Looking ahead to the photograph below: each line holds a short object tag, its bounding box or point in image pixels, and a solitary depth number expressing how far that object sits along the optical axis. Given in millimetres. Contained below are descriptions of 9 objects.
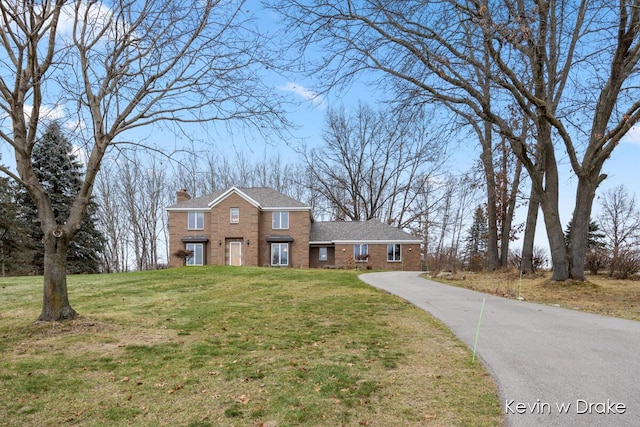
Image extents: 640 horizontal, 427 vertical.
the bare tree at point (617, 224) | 33406
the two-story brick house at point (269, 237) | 31969
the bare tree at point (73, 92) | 6930
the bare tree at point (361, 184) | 44344
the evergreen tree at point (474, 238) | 49388
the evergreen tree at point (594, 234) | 36188
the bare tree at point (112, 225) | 40094
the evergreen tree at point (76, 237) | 28375
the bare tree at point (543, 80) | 11227
